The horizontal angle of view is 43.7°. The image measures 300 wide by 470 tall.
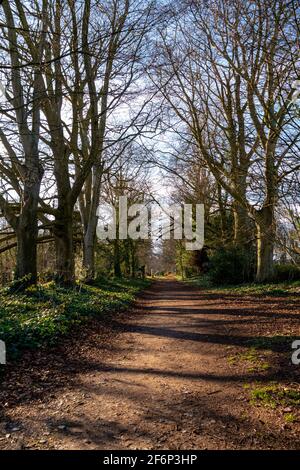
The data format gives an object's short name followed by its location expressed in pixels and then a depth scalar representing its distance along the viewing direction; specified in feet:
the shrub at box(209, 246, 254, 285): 65.31
